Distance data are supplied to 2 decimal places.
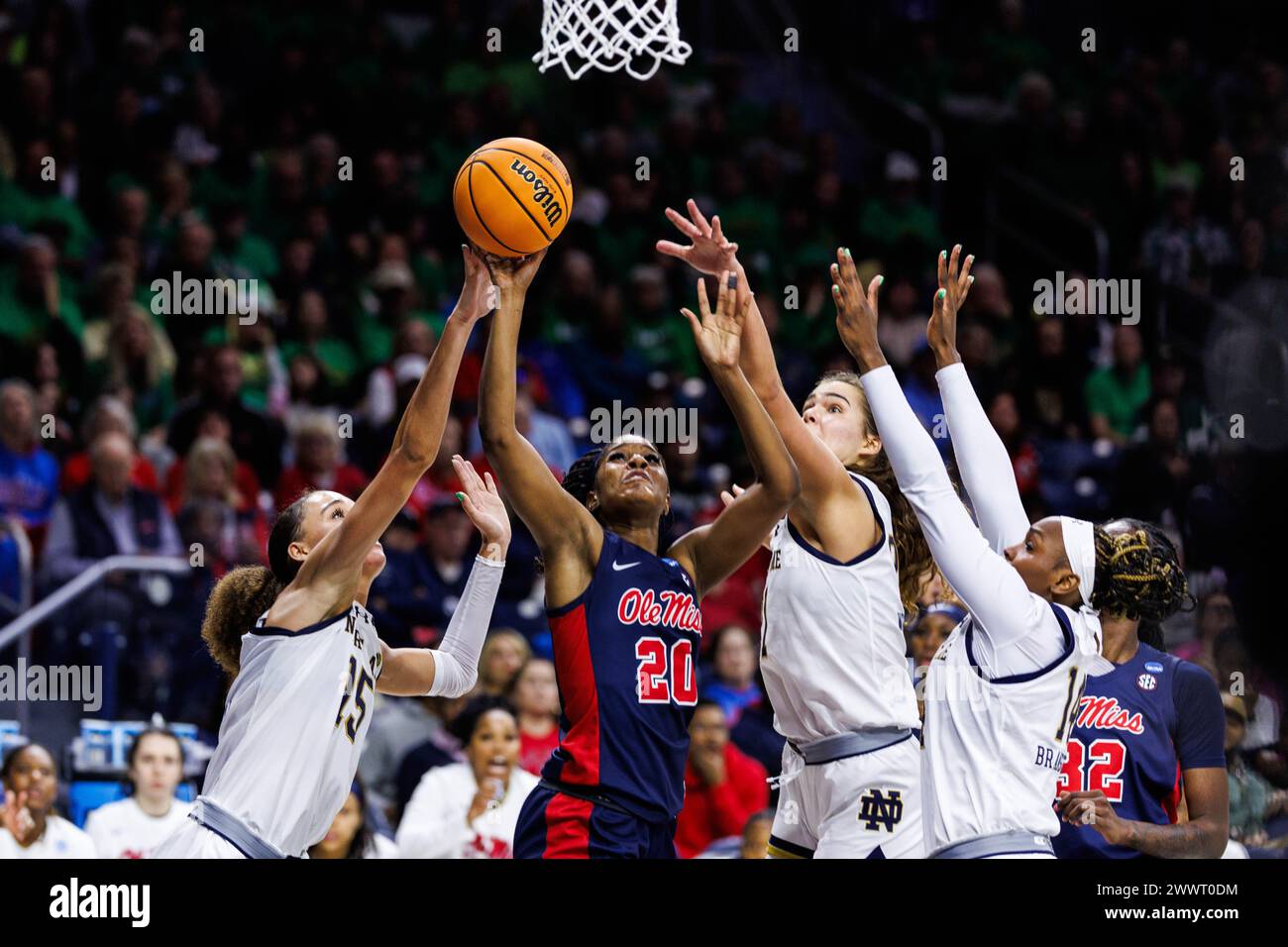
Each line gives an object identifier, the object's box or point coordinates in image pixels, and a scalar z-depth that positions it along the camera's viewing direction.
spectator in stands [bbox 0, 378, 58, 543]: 8.55
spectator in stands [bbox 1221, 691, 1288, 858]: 7.06
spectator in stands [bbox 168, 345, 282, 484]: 8.95
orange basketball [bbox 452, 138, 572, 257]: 4.85
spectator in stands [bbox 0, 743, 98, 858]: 6.57
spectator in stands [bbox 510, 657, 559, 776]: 7.68
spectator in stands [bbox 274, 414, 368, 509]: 8.72
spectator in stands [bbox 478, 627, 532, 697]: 7.81
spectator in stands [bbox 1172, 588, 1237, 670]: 8.16
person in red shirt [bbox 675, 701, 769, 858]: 7.57
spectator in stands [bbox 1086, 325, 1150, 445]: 10.16
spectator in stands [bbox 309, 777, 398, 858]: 6.75
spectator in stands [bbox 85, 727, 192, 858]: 6.85
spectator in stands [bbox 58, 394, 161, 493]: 8.55
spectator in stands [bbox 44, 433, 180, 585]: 8.18
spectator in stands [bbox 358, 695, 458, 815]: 7.77
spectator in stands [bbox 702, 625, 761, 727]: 8.32
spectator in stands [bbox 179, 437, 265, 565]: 8.35
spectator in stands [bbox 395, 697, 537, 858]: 7.02
